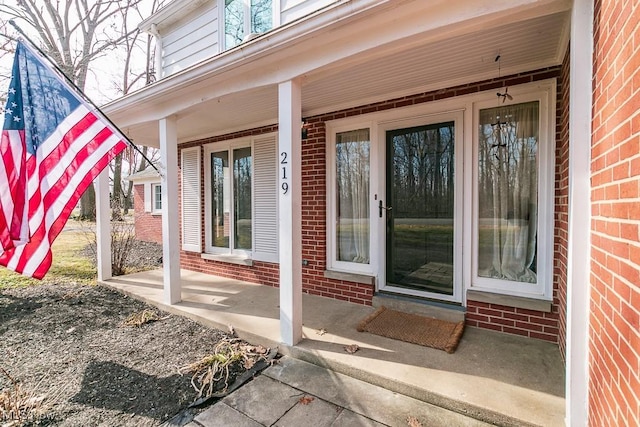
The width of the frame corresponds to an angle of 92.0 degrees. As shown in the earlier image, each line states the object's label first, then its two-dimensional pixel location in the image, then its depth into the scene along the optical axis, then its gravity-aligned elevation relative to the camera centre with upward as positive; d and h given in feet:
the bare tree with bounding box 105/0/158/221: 43.91 +24.96
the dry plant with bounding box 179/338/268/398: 7.89 -4.48
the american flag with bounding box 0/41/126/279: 7.57 +1.35
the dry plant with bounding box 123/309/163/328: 11.85 -4.44
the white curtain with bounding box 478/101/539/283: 9.78 +0.38
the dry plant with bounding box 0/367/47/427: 6.69 -4.58
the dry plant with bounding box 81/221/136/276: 18.65 -2.53
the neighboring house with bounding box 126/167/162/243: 34.91 +0.05
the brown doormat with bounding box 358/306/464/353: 9.16 -4.04
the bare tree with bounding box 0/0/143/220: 40.93 +24.47
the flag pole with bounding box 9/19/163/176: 8.30 +3.85
